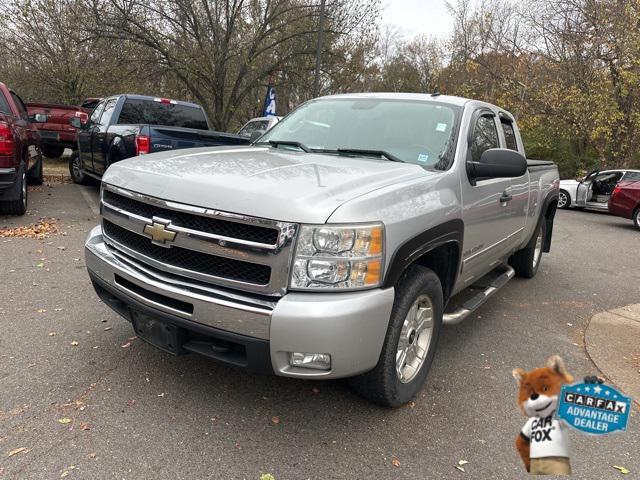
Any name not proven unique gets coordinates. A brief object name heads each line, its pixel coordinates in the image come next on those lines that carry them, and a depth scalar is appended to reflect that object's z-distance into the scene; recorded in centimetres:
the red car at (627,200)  1244
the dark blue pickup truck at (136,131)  706
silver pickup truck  232
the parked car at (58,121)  1365
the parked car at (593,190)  1505
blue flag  1728
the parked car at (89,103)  1723
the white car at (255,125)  1242
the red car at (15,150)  651
